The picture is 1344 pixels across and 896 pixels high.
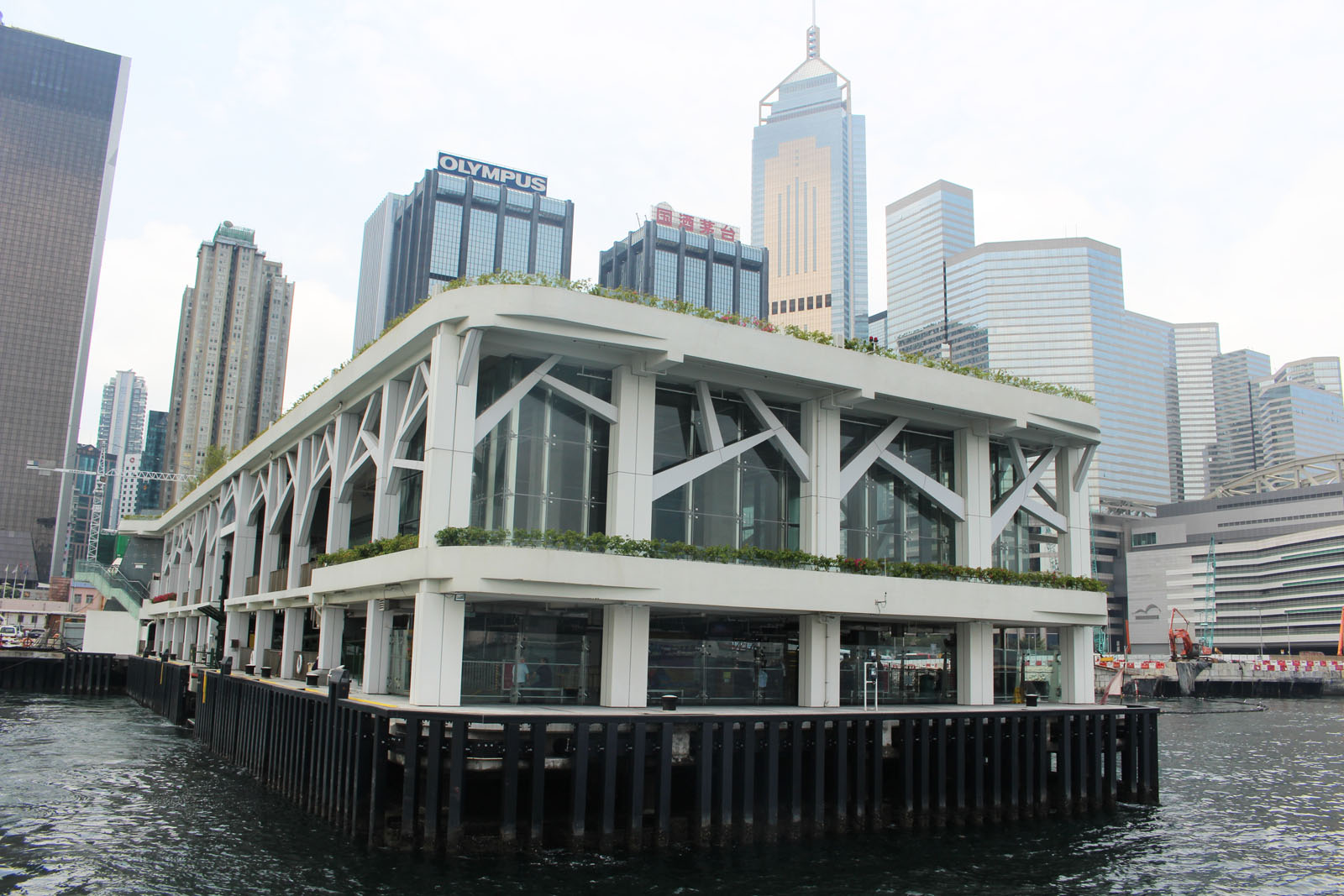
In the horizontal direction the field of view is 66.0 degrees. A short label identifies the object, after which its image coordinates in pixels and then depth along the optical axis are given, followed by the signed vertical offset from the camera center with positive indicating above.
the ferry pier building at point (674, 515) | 27.42 +3.83
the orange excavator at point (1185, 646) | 119.69 +1.15
